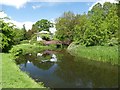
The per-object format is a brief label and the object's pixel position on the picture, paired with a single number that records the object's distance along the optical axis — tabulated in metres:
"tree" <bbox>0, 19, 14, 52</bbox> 10.58
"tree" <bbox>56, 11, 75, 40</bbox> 20.86
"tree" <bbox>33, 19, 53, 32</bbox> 36.27
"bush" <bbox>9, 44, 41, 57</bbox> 15.50
